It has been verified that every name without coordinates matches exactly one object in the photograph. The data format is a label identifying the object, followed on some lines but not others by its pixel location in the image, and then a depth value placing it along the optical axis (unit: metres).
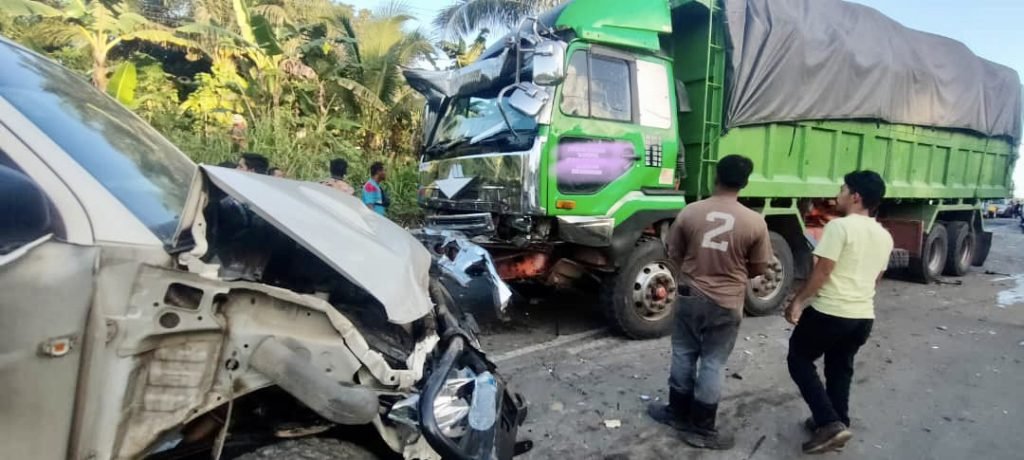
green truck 4.42
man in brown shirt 3.10
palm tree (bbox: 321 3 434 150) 10.99
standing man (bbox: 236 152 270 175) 5.65
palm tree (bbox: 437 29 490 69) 14.11
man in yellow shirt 3.05
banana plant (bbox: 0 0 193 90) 9.89
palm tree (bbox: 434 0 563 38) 16.91
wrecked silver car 1.40
